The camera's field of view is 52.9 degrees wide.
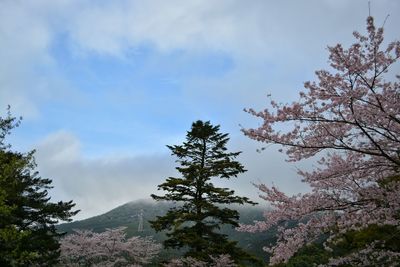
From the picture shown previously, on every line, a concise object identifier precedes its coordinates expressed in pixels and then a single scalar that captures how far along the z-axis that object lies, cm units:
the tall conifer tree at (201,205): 1869
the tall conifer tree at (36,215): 2214
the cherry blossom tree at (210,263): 1800
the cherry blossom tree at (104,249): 3572
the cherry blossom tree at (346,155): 724
